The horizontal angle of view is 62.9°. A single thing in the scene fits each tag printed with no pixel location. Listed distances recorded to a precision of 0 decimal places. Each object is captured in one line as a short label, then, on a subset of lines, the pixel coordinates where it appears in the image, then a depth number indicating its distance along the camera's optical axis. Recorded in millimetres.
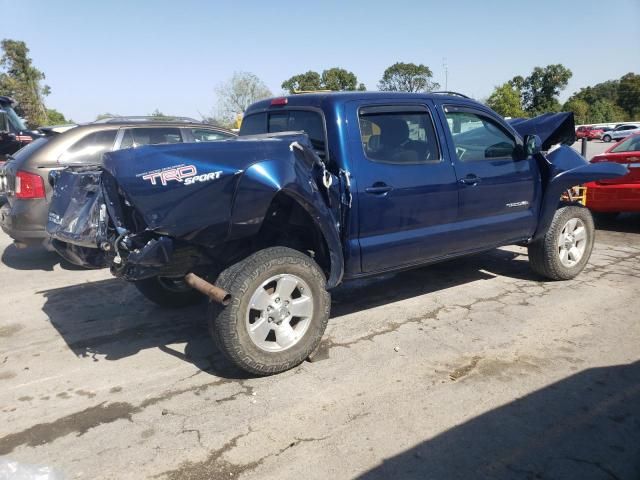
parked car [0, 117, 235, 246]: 5871
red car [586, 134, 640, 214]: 7598
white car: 38594
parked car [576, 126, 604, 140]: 42438
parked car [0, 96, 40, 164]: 11406
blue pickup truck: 3162
